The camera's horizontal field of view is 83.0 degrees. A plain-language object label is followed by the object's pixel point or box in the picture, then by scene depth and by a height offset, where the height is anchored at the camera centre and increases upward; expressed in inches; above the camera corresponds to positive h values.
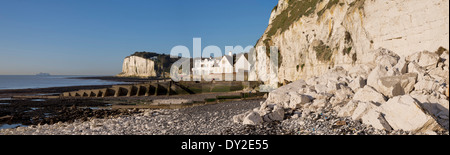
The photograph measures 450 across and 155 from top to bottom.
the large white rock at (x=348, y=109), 425.4 -64.4
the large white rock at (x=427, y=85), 403.2 -24.0
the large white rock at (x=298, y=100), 518.6 -60.0
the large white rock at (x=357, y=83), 509.4 -24.9
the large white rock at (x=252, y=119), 448.1 -83.8
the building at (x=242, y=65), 2330.8 +68.5
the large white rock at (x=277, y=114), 467.2 -79.0
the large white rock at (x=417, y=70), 434.4 +0.6
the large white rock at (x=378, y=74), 466.3 -6.3
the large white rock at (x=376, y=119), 343.6 -69.2
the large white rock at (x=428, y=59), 463.8 +20.5
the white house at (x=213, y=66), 2733.8 +79.4
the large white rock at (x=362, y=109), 392.5 -60.0
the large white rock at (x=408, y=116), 317.7 -59.3
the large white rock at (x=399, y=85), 434.6 -24.9
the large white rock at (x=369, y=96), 428.5 -43.4
